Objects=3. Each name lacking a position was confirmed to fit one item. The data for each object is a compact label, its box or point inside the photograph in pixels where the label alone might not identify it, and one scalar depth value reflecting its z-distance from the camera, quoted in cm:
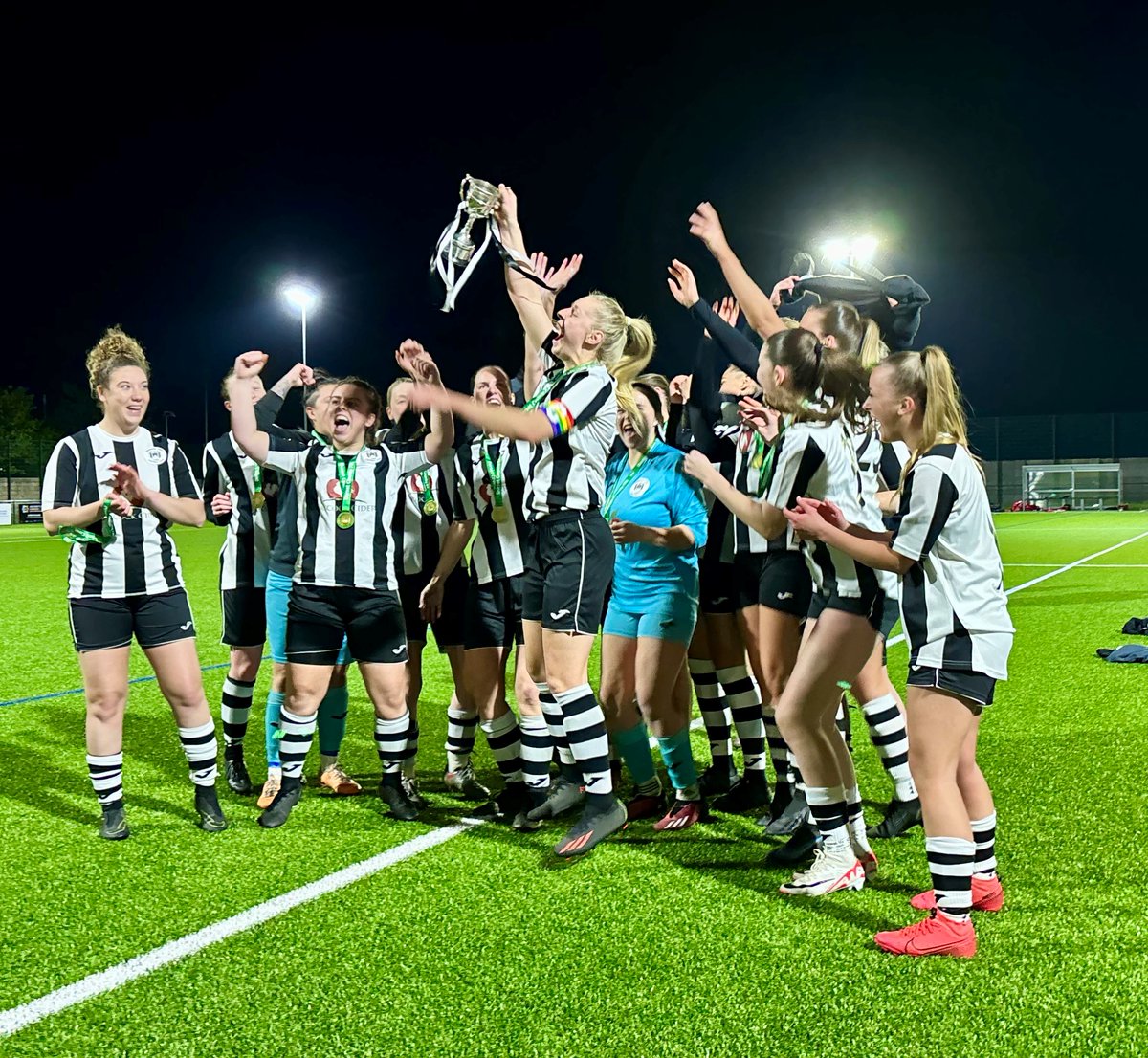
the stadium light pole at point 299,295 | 3186
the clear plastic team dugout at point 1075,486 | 5706
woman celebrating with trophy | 412
